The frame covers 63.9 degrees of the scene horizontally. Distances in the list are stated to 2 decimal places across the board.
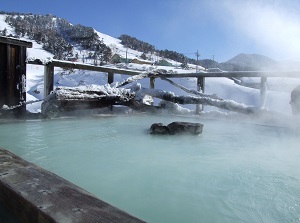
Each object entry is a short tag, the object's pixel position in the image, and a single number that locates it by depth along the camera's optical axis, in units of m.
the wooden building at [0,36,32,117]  3.78
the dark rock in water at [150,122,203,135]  3.06
